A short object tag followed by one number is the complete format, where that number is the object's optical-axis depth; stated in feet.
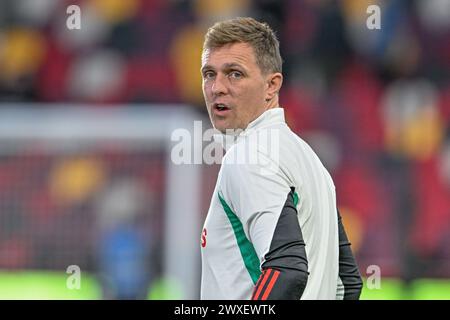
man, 13.48
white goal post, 47.52
